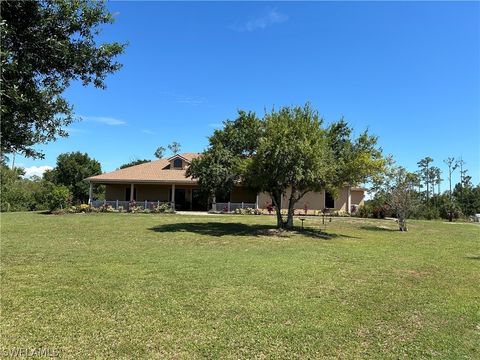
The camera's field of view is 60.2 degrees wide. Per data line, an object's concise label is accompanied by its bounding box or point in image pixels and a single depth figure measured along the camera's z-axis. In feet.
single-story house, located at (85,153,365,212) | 116.47
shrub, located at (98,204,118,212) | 107.96
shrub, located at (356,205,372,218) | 116.77
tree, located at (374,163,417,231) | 80.53
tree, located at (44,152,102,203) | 185.06
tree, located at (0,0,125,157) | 14.56
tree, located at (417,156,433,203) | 219.08
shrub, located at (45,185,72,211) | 100.89
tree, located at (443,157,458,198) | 208.23
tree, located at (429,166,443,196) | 217.91
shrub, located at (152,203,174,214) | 108.42
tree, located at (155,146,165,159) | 233.76
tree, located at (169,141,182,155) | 232.32
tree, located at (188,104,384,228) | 59.00
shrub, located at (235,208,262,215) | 111.55
